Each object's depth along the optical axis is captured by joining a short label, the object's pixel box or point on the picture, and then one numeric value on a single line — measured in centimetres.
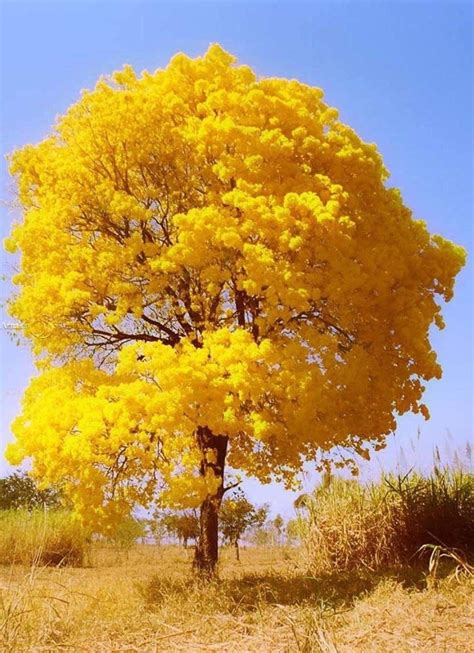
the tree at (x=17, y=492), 2670
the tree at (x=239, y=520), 2056
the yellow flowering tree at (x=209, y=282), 883
